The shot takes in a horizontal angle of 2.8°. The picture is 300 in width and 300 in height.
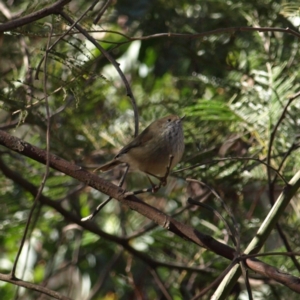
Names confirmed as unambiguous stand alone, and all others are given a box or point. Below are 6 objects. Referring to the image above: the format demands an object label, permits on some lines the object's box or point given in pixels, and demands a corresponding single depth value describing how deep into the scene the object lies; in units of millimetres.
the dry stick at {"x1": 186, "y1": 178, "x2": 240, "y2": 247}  5240
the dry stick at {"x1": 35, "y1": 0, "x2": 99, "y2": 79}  5261
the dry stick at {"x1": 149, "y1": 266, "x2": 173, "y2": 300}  5550
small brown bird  5469
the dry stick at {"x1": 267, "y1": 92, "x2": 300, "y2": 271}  5326
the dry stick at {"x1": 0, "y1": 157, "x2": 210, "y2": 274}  5538
